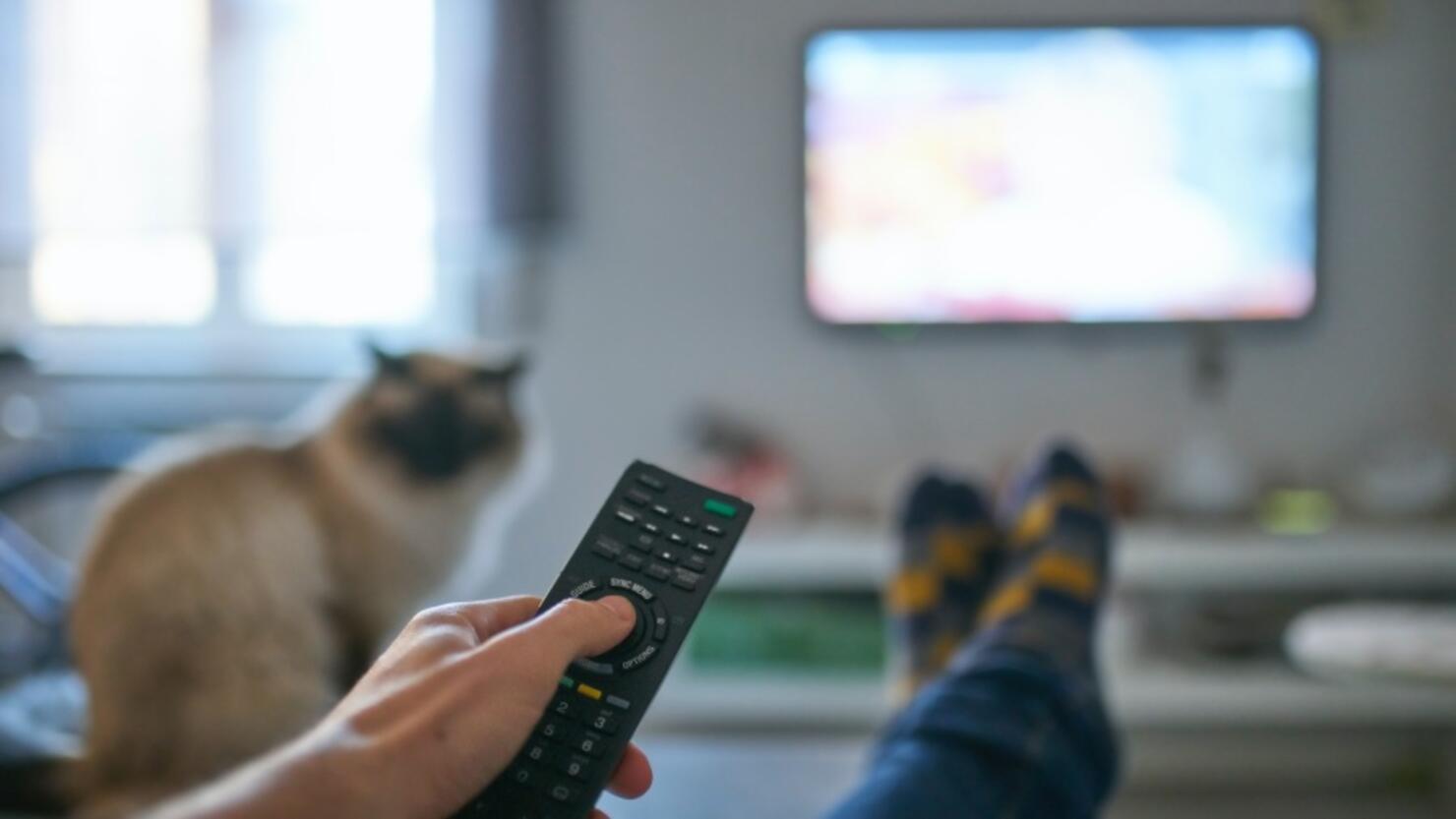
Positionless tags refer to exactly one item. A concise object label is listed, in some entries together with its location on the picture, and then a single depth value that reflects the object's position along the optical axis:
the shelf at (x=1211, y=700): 2.03
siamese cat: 1.16
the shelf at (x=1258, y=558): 2.06
